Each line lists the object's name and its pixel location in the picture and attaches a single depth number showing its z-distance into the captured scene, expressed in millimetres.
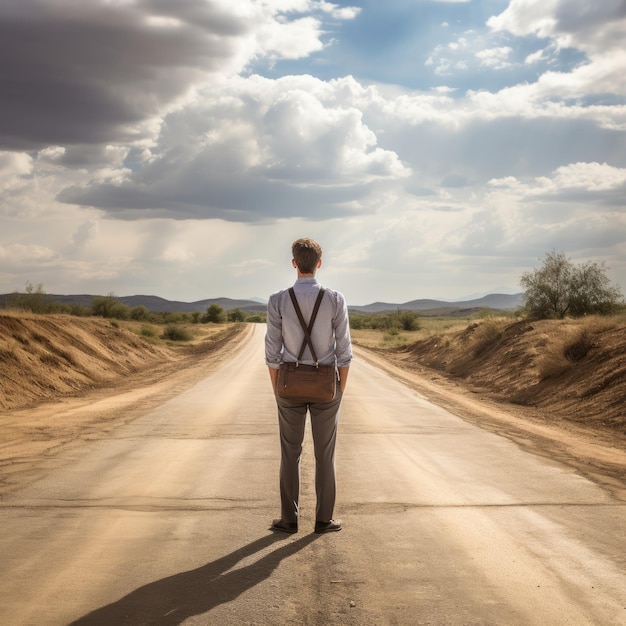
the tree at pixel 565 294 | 34969
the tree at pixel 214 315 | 103212
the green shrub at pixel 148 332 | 49294
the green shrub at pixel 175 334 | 55188
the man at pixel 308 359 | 6012
